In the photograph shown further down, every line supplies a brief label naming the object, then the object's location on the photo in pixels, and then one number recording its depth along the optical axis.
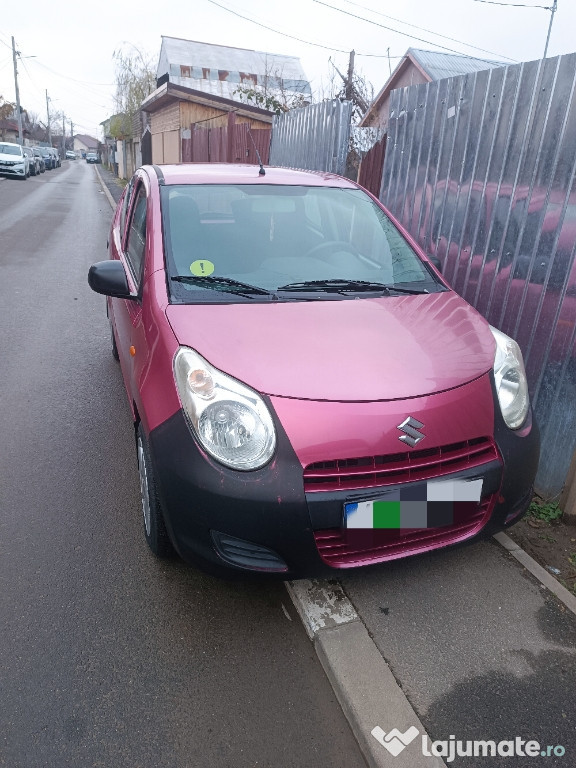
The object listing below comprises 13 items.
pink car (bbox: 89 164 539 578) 2.01
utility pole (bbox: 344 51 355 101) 14.89
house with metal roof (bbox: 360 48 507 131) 22.47
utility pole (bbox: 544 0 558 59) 26.50
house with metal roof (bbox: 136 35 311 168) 13.03
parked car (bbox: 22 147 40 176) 33.09
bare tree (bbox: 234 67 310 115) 15.90
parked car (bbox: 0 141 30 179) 28.83
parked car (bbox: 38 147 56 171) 45.01
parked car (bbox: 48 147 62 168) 50.68
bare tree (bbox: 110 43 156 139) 31.45
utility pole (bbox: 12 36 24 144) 51.83
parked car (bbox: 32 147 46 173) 37.69
